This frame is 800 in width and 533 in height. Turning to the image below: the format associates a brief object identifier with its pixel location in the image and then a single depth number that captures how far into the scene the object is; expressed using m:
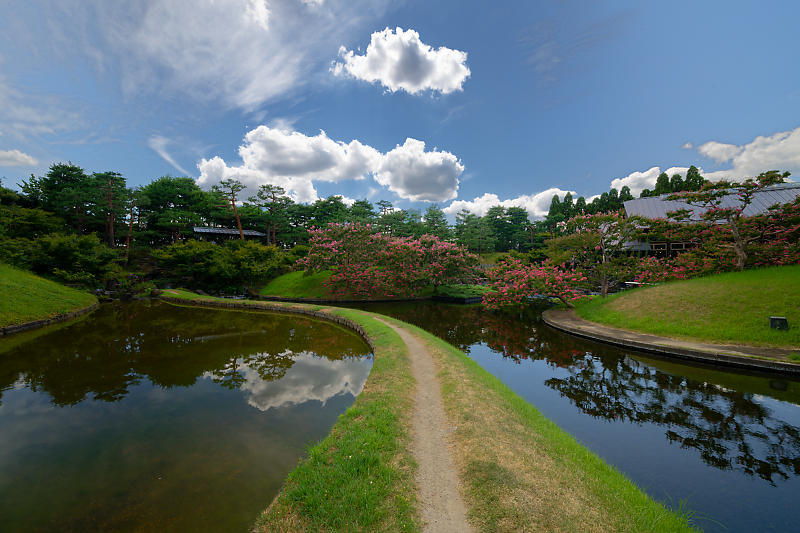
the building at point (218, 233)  38.34
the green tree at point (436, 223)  45.59
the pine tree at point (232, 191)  36.03
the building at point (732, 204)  25.59
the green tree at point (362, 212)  43.65
